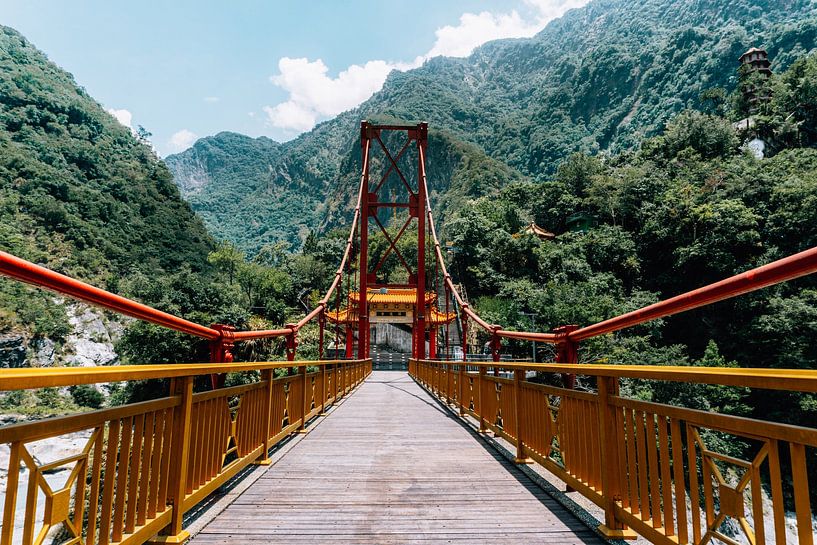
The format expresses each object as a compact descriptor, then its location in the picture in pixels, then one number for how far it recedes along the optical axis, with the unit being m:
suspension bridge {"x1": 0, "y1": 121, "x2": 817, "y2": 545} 1.44
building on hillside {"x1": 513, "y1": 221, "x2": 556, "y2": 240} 38.16
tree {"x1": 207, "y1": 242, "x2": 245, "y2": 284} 47.25
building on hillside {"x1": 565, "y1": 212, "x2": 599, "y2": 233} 37.72
